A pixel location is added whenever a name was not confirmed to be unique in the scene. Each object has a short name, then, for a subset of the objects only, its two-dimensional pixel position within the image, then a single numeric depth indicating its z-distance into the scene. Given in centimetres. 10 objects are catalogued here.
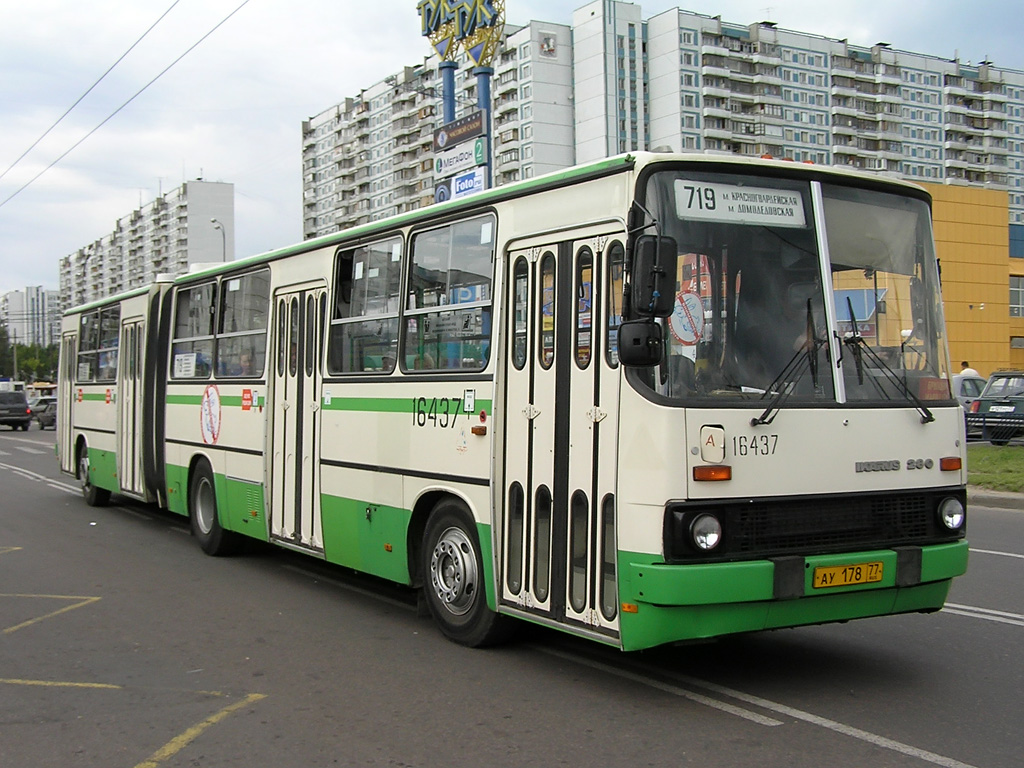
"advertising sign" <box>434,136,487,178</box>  2462
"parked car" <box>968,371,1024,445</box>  2459
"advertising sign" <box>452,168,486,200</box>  2456
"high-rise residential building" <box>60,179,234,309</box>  16450
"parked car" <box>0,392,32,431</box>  5206
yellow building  6881
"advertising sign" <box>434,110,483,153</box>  2478
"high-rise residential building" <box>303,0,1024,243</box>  10550
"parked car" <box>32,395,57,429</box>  5575
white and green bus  580
